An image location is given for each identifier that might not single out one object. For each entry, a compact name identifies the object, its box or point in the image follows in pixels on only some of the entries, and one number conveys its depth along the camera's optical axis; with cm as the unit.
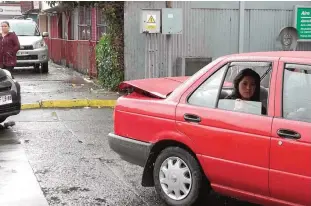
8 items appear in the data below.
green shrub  1323
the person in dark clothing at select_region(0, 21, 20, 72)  1225
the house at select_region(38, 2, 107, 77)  1772
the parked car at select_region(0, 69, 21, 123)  841
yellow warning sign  1148
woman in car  473
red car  408
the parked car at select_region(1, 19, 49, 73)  1856
